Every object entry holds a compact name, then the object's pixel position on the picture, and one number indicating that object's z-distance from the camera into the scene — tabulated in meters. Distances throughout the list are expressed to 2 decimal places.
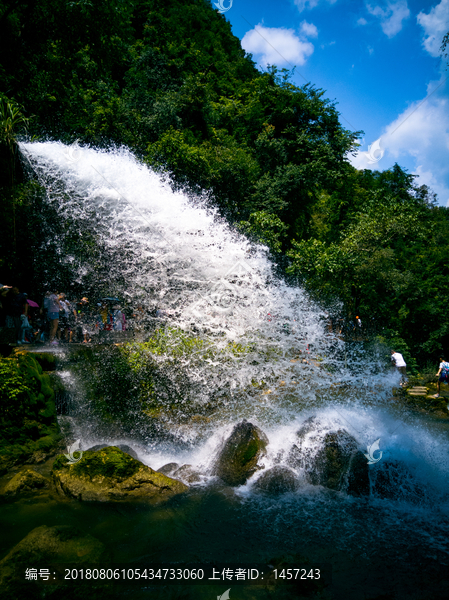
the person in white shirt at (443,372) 12.60
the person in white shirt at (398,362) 13.16
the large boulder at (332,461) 6.30
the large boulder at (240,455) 6.54
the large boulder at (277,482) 6.19
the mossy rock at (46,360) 8.20
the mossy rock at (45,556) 3.49
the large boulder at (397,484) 6.18
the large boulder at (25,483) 5.49
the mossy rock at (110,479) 5.62
